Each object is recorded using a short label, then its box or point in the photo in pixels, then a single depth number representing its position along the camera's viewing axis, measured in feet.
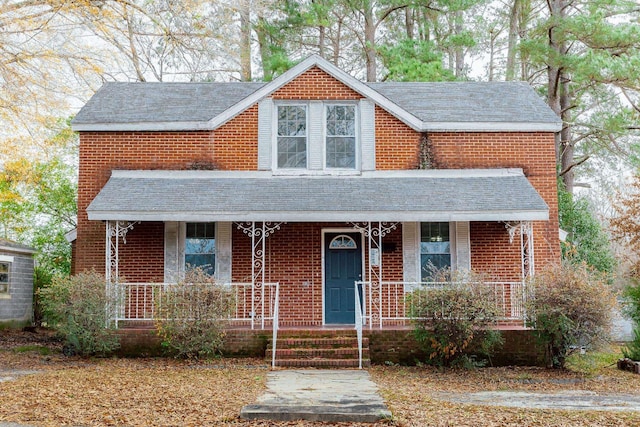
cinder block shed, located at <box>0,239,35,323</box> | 57.93
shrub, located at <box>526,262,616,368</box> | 36.14
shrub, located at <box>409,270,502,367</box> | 36.58
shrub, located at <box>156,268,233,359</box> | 38.52
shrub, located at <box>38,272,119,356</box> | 39.91
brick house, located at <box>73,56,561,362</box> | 46.11
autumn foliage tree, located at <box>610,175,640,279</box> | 52.54
